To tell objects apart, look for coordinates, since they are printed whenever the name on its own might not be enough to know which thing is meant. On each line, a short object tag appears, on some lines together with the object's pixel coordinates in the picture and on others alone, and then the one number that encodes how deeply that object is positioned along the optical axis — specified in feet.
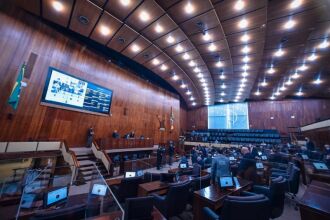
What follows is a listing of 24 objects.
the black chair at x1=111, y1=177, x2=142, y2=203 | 11.74
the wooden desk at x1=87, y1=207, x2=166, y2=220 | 5.99
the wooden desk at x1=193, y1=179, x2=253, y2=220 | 8.41
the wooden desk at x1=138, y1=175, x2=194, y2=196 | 10.46
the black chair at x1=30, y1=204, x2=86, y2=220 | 5.05
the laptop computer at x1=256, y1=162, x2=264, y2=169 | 16.65
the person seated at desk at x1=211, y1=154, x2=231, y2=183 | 12.55
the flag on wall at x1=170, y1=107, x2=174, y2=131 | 53.85
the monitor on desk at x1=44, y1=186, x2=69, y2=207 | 7.88
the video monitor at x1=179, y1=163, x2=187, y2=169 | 17.54
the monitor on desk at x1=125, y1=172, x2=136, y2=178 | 14.29
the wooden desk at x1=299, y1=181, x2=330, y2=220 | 5.52
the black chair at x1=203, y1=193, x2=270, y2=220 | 6.19
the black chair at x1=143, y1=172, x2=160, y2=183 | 13.32
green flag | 18.98
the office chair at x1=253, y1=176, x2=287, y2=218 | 9.36
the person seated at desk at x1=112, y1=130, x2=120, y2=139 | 33.12
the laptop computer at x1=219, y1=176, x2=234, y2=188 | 10.18
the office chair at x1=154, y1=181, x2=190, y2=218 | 9.21
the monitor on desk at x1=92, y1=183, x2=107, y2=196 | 8.32
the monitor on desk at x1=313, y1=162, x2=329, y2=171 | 13.44
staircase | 21.74
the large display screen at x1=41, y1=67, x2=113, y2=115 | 24.64
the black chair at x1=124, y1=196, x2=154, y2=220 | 6.58
